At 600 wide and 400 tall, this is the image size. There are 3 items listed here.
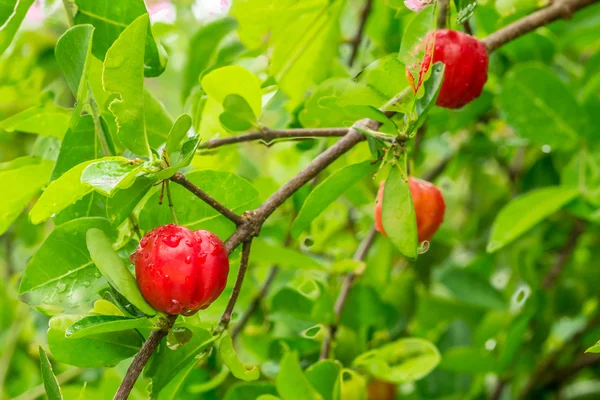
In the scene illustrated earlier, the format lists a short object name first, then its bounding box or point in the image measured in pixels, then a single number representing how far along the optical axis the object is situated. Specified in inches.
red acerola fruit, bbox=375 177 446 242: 20.8
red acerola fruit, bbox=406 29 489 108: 19.8
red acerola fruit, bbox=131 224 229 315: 18.3
